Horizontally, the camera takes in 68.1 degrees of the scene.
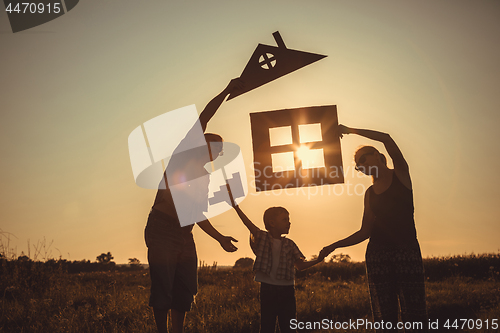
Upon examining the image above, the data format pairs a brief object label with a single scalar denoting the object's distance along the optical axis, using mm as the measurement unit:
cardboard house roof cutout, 3582
